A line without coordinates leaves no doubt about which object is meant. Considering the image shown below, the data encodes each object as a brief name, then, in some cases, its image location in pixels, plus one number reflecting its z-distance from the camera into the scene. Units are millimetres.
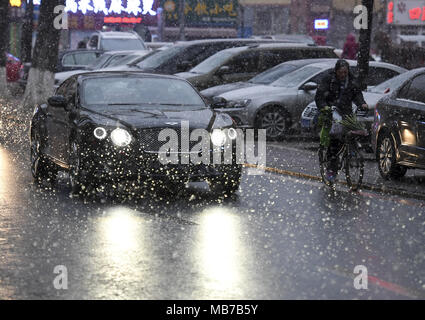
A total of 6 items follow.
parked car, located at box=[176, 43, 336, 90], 24938
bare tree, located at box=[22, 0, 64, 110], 27516
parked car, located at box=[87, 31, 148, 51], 38688
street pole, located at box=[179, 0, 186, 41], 60181
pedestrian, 33469
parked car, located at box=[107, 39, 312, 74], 27812
